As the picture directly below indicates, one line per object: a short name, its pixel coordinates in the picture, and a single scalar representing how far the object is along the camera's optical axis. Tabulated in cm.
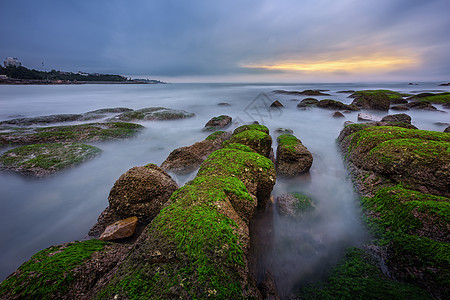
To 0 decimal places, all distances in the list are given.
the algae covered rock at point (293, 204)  427
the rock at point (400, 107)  1772
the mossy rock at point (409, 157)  345
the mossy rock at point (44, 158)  589
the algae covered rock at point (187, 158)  638
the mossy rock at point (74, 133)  852
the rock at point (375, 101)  1778
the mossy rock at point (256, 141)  600
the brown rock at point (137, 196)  367
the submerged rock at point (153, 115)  1449
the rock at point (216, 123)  1212
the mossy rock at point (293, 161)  589
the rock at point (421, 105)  1727
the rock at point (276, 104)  2117
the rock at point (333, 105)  1767
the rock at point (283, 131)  1102
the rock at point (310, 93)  3392
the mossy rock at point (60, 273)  183
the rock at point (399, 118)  1077
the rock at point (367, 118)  1263
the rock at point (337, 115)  1494
